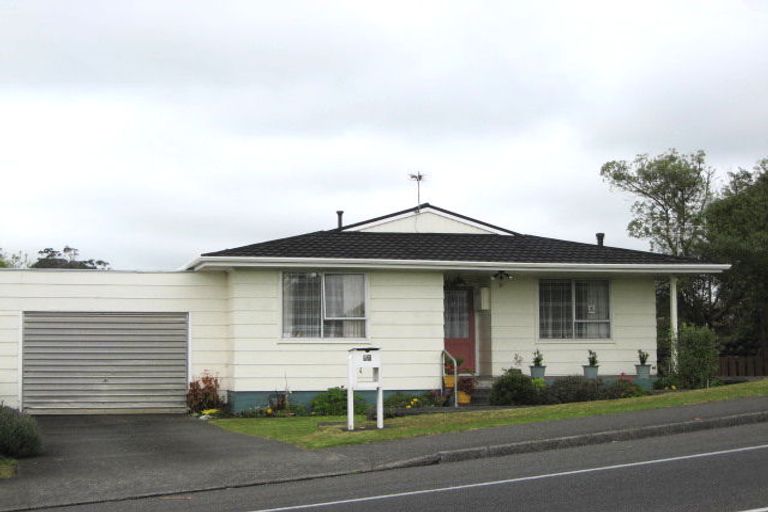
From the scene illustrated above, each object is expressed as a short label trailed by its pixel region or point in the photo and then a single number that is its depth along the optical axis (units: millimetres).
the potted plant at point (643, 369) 22172
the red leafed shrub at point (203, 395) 20531
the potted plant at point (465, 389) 20844
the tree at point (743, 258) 31828
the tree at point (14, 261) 43562
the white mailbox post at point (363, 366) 15594
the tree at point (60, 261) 41000
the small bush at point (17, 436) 13422
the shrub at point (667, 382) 22125
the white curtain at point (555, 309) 22797
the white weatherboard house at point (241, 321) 20406
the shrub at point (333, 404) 20062
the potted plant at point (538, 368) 21656
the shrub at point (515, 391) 20000
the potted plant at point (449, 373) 20875
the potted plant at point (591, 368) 21672
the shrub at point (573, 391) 20297
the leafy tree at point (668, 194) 38312
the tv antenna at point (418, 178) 27234
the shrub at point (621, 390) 20688
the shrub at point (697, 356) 21750
